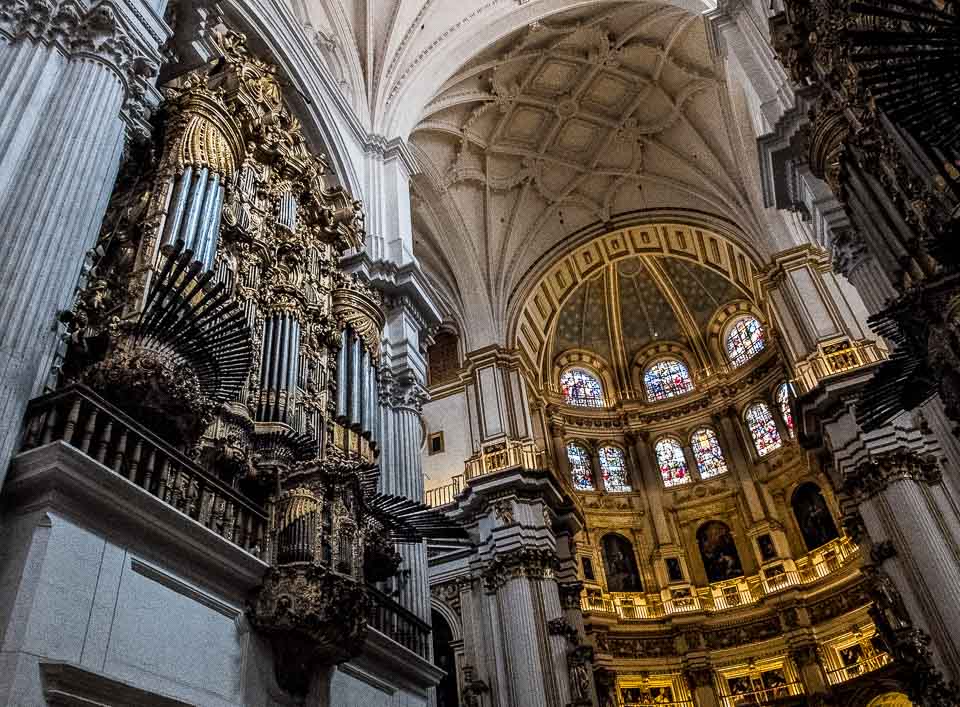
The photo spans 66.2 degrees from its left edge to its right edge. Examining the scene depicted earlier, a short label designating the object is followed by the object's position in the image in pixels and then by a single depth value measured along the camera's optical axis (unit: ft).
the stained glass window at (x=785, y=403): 80.12
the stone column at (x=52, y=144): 16.83
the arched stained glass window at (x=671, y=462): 86.84
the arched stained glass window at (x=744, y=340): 86.53
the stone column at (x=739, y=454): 79.75
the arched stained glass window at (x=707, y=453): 85.40
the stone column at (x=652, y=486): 82.43
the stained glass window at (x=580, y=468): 84.94
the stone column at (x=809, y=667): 66.44
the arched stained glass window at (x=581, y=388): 91.91
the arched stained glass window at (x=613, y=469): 86.63
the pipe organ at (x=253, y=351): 19.69
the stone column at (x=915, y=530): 42.22
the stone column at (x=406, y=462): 31.40
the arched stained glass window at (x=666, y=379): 92.43
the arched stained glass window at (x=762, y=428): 81.76
